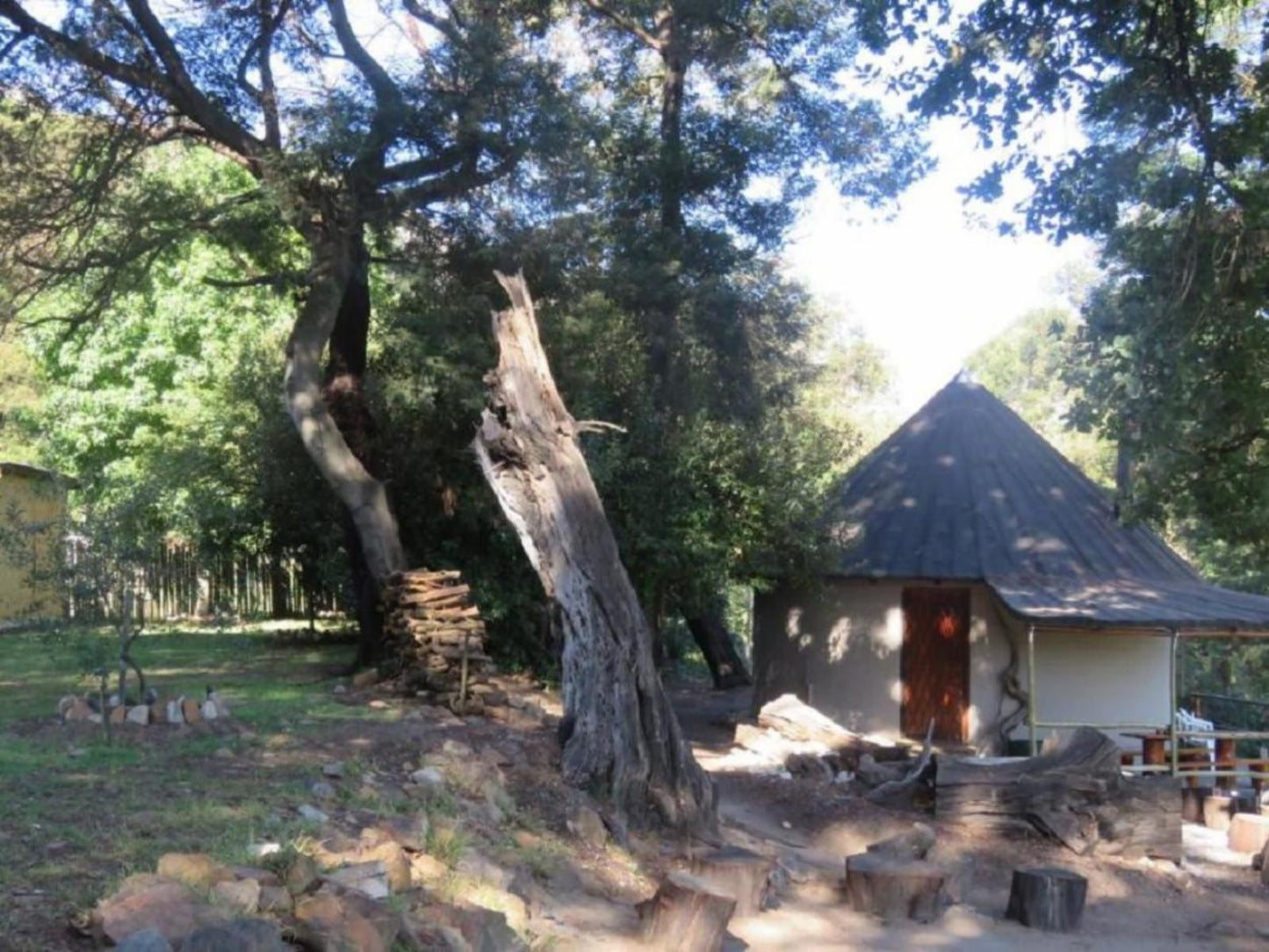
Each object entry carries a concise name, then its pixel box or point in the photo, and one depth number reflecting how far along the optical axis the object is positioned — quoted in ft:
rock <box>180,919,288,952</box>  16.76
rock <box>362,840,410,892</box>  23.73
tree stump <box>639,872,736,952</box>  27.94
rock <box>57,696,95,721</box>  36.35
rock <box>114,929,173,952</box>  16.30
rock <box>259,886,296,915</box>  20.12
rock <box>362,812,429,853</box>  26.78
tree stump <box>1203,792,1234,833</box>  51.19
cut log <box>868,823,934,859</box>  40.04
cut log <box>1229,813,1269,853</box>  45.99
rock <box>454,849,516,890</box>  27.22
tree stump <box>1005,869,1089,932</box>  35.68
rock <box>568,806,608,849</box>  34.47
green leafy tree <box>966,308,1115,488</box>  171.22
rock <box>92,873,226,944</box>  17.54
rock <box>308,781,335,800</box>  28.76
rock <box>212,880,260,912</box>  19.33
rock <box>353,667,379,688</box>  48.96
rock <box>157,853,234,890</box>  19.58
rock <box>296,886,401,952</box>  19.31
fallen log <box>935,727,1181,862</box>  43.78
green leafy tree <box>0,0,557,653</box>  48.11
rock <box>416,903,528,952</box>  22.65
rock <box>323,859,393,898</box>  22.34
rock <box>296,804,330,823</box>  26.40
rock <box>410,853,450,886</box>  25.49
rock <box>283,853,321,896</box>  21.16
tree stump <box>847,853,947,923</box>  35.22
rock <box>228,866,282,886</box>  20.61
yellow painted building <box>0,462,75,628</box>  36.09
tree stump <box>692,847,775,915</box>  32.30
